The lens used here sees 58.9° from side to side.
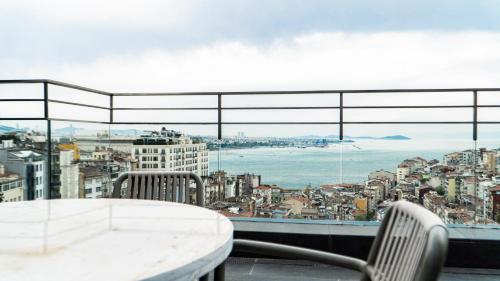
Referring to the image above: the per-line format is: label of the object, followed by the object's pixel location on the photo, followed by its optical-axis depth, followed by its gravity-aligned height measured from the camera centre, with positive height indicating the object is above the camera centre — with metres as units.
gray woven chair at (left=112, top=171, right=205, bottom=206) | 1.82 -0.21
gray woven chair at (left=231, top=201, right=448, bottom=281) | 0.79 -0.24
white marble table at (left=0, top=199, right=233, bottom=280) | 0.81 -0.24
